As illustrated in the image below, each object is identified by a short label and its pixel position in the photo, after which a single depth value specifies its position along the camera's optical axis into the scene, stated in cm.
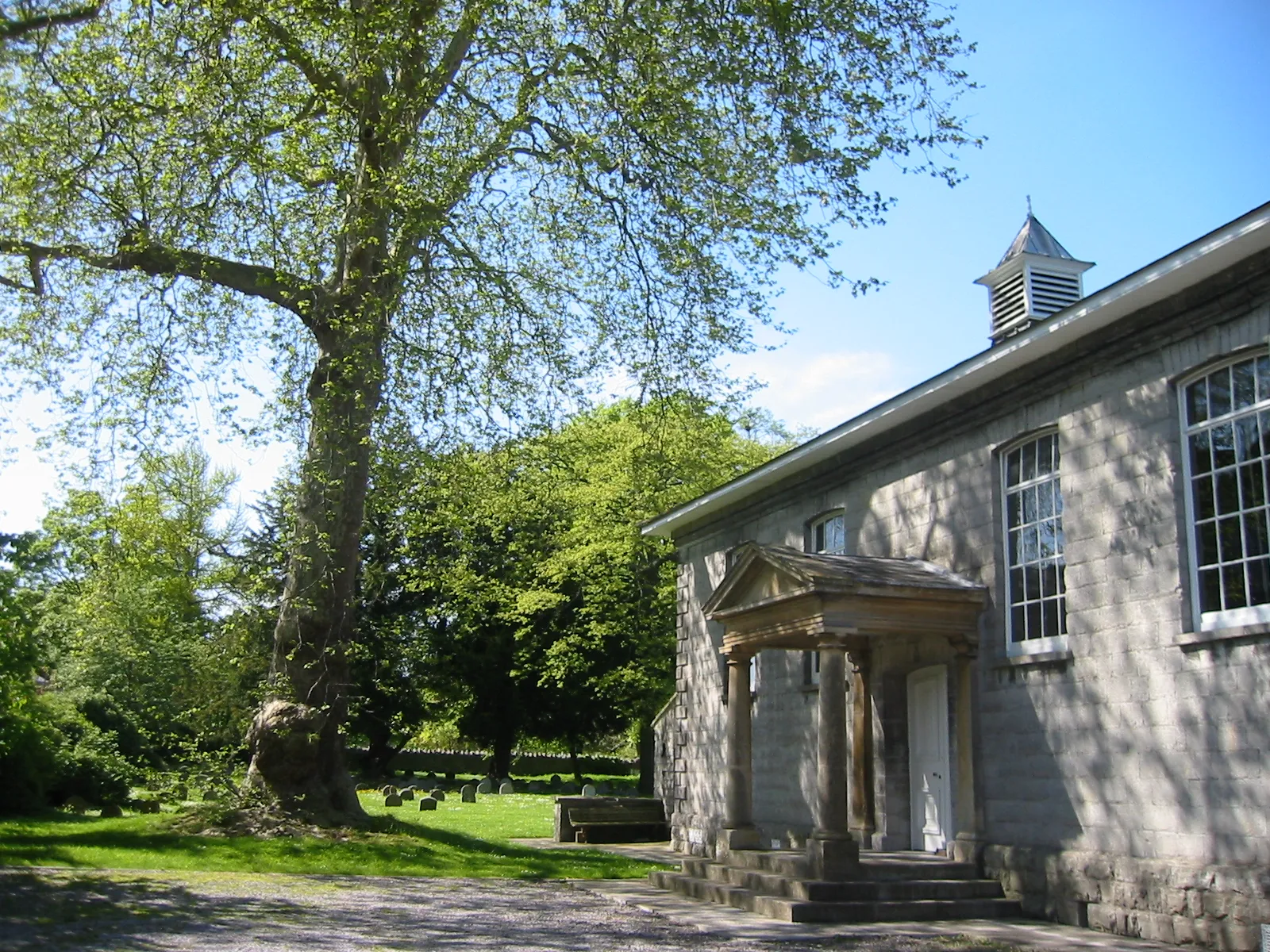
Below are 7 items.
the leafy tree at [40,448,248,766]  1711
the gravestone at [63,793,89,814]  2191
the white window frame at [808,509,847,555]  1652
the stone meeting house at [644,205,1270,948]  984
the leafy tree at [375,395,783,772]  2331
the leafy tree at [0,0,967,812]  1370
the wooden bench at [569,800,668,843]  2122
